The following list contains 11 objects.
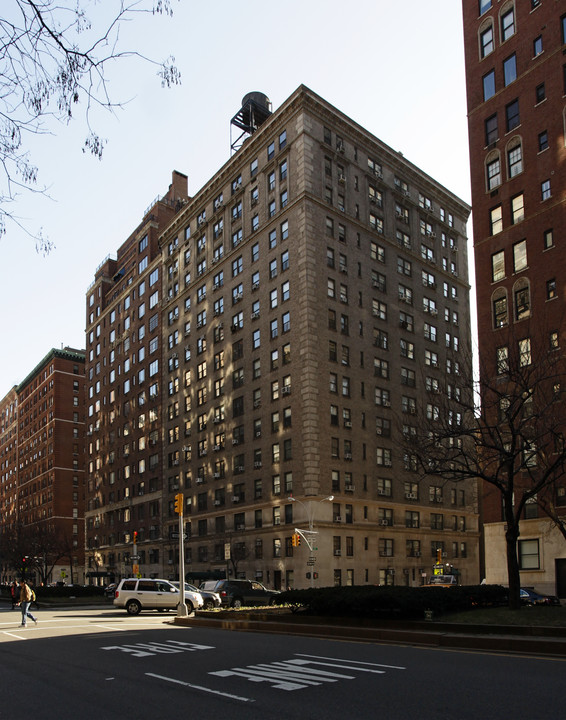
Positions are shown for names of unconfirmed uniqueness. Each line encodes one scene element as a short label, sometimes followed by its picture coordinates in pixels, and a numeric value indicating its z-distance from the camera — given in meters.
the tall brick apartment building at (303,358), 62.34
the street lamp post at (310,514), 56.26
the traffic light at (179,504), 29.38
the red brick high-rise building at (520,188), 41.69
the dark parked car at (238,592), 39.25
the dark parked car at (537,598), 33.44
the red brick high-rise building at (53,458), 126.31
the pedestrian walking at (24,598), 27.50
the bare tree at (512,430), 22.11
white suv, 37.19
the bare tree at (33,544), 96.94
